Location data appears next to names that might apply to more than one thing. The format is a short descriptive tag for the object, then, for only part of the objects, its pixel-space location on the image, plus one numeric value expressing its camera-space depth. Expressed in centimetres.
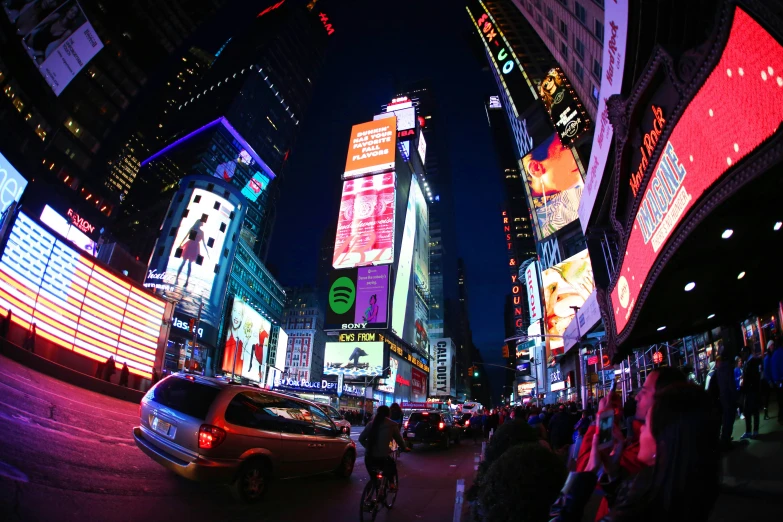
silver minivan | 613
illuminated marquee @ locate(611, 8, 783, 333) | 443
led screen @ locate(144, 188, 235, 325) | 5025
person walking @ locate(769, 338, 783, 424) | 841
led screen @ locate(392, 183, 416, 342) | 7381
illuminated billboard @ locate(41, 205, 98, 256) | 2966
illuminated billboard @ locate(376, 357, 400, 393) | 7369
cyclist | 645
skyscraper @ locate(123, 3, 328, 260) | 9919
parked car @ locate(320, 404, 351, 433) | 1309
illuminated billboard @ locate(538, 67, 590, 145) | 3119
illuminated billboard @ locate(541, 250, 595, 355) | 3544
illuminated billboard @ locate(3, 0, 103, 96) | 2917
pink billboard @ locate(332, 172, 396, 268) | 6981
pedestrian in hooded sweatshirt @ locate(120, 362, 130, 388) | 2169
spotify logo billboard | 6562
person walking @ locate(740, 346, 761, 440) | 779
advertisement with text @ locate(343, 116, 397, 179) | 7969
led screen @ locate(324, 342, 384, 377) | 6794
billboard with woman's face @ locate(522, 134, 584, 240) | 3875
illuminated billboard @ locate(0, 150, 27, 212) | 1995
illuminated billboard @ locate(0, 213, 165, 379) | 1955
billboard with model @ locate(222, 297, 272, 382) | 5391
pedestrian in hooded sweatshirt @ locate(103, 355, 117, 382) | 2248
